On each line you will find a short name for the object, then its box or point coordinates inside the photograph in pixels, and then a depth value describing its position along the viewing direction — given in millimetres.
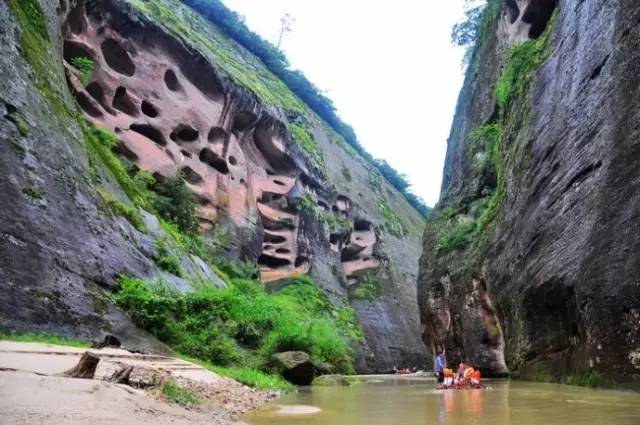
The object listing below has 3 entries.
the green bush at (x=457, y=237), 20953
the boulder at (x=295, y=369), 13172
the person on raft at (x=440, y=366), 14105
